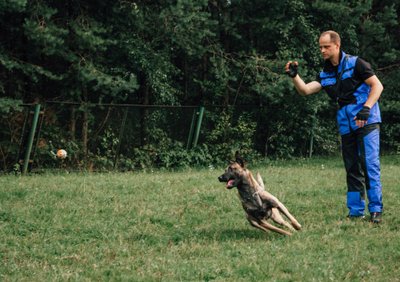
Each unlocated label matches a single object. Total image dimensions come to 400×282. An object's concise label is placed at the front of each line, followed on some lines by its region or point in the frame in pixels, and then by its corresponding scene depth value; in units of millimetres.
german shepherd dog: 7070
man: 7512
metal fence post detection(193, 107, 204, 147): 17688
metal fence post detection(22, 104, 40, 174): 14414
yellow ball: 14727
